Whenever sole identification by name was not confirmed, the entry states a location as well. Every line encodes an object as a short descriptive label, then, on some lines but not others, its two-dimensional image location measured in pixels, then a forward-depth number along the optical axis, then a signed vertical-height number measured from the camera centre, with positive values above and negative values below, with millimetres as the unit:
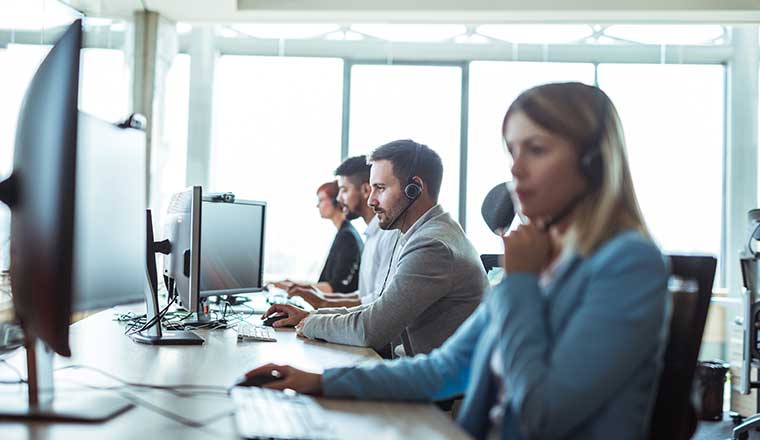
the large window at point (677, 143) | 5465 +714
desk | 1114 -312
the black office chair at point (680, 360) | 1236 -209
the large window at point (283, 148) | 5617 +621
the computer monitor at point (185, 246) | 2229 -58
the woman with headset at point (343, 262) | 4191 -179
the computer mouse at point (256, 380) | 1404 -287
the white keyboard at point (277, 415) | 1082 -294
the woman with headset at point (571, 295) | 958 -78
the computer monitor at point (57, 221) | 1074 +5
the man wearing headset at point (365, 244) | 3293 -61
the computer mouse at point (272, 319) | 2533 -308
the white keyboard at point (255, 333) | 2178 -315
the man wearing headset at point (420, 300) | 2102 -194
